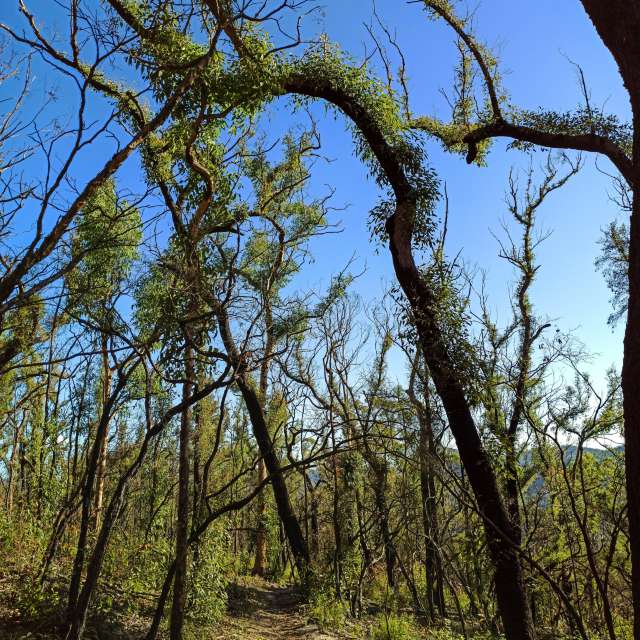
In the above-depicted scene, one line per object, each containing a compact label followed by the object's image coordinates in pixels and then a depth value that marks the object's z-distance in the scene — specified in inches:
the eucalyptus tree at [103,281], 201.3
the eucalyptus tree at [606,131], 112.9
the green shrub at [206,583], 271.6
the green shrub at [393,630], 305.7
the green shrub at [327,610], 347.6
